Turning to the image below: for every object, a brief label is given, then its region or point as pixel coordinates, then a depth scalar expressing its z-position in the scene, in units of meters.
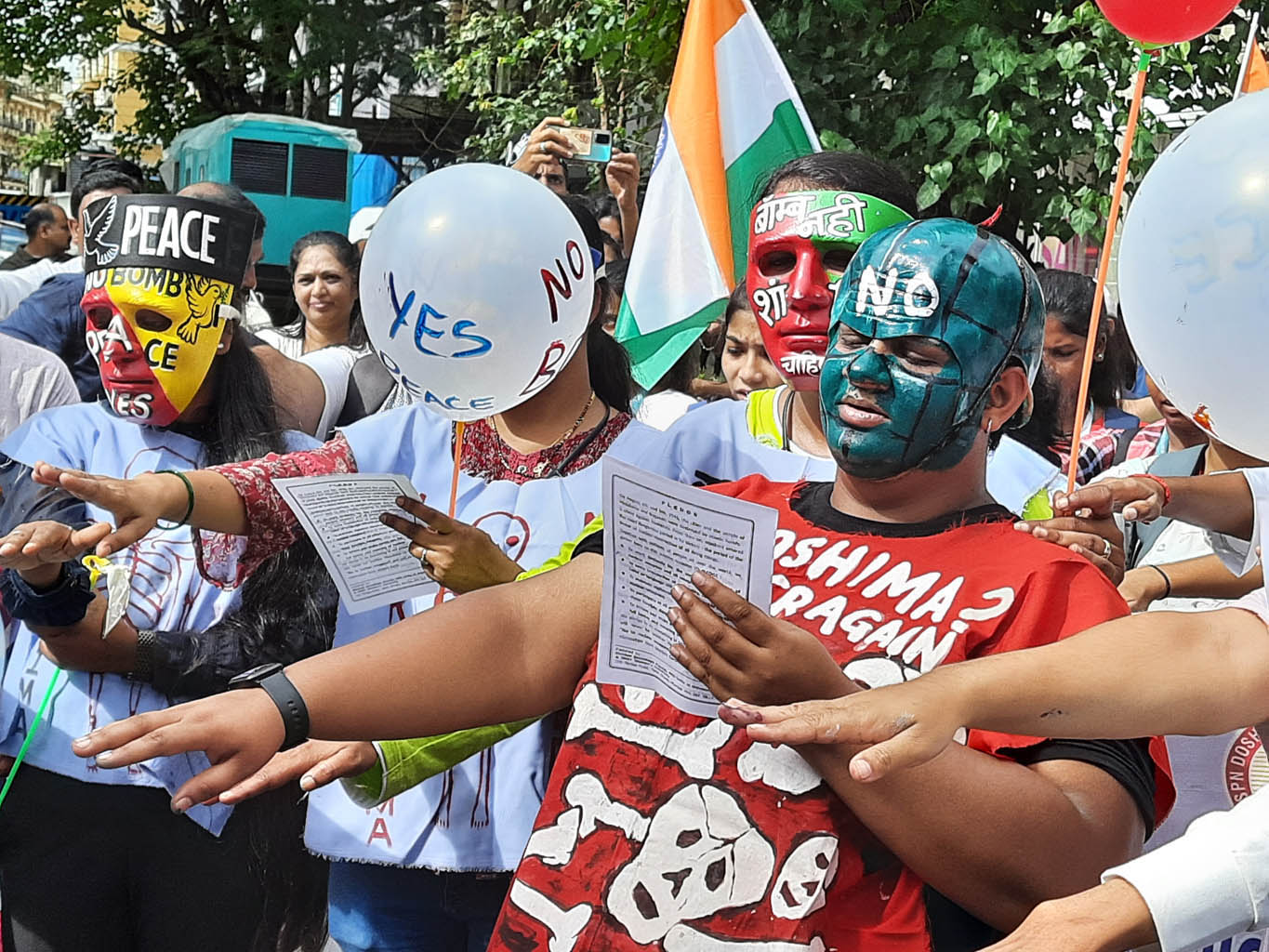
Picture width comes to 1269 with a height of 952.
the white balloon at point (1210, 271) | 2.06
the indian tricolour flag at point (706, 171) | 4.65
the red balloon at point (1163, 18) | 3.37
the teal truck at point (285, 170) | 17.27
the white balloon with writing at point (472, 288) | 2.85
